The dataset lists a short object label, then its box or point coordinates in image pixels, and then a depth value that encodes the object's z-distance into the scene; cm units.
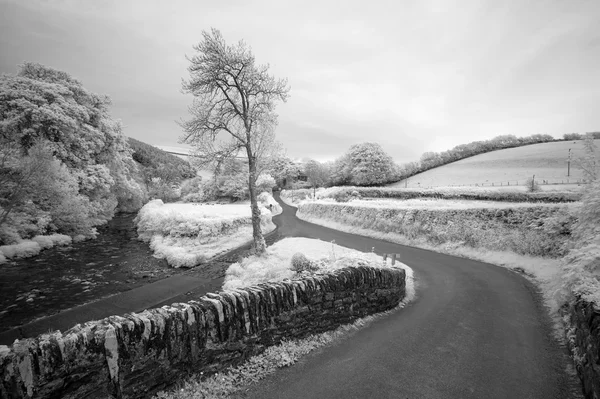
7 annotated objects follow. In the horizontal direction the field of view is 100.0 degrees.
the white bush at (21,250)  1439
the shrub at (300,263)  1035
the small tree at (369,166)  5200
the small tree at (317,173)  6072
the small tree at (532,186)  2750
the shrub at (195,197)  4959
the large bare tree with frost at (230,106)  1343
